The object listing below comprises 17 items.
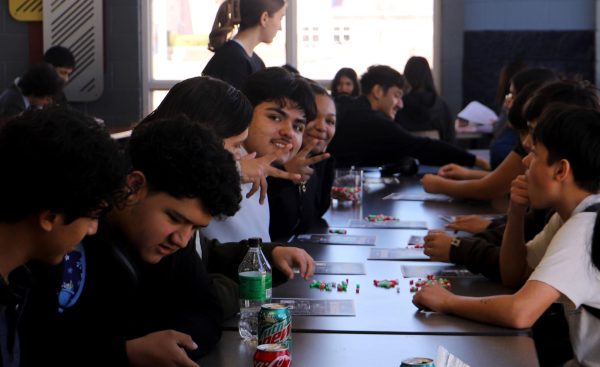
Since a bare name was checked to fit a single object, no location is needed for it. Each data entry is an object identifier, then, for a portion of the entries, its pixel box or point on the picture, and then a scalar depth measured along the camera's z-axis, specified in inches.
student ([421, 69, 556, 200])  143.8
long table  73.8
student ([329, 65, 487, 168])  220.5
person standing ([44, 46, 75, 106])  311.3
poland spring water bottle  80.7
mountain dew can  70.1
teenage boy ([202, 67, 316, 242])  128.1
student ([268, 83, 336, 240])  134.1
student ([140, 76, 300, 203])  92.9
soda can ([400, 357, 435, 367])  61.4
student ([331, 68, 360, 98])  323.3
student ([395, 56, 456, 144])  281.0
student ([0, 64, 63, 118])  254.7
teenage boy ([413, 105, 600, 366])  82.1
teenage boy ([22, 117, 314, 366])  68.6
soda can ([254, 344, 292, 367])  65.6
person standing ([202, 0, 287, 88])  166.4
